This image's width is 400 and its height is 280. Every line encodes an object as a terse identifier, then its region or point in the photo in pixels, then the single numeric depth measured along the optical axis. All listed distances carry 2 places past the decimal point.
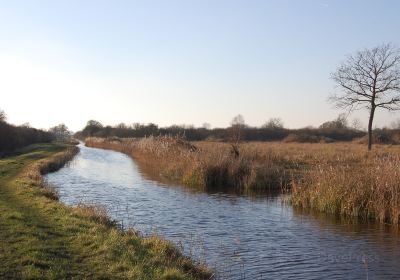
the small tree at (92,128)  142.02
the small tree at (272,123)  125.13
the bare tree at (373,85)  36.72
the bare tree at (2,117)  47.20
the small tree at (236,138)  27.36
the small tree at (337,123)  112.60
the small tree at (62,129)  170.38
